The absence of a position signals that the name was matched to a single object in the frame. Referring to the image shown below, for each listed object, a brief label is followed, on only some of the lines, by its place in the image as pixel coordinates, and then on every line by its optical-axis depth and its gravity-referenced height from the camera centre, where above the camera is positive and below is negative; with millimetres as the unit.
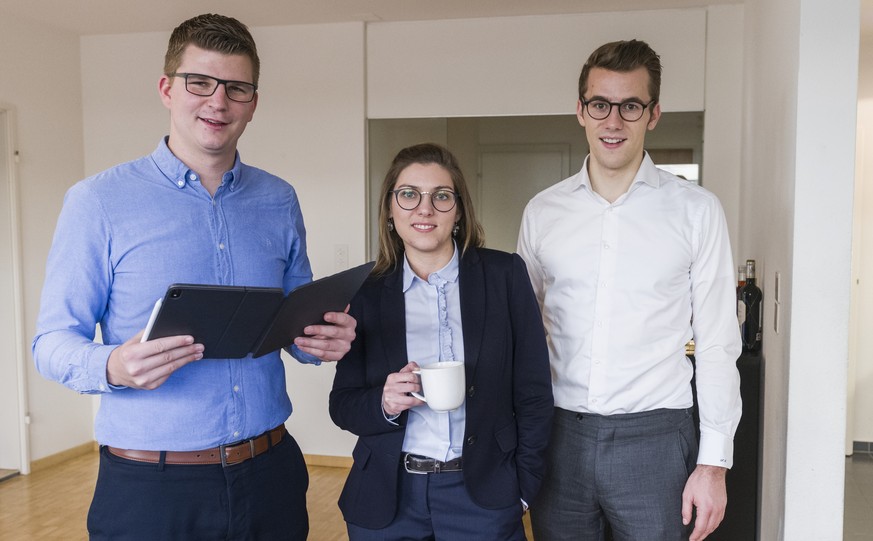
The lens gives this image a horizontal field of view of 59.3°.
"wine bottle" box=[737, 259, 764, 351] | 3156 -283
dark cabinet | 3016 -855
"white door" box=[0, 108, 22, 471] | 4914 -583
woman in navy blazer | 1666 -301
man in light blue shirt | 1567 -139
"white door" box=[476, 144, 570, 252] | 4867 +429
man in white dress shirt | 1813 -239
